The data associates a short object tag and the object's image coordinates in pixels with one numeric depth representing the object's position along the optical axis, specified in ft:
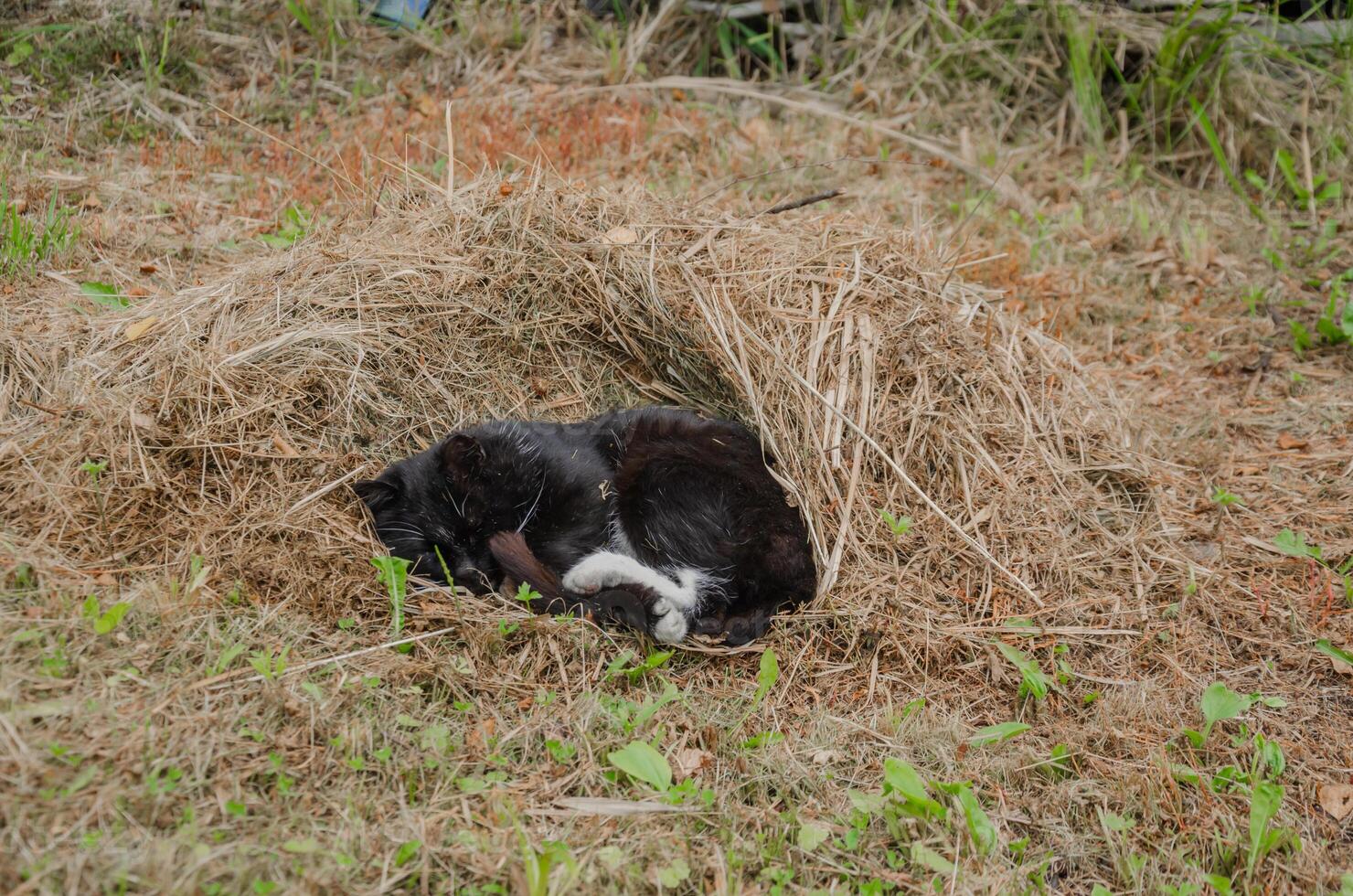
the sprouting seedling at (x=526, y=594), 9.91
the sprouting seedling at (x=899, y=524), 10.89
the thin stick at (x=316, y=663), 7.96
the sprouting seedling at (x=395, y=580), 9.35
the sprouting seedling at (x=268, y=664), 7.92
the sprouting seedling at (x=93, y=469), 9.37
